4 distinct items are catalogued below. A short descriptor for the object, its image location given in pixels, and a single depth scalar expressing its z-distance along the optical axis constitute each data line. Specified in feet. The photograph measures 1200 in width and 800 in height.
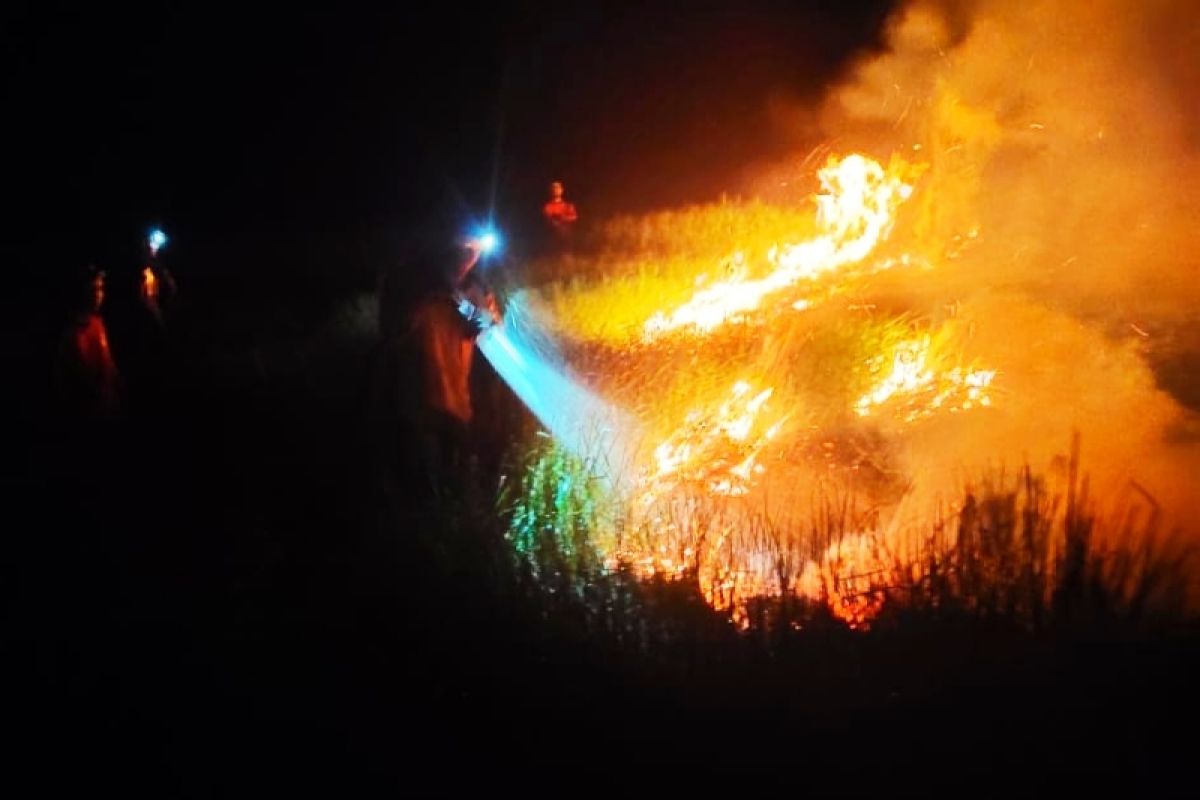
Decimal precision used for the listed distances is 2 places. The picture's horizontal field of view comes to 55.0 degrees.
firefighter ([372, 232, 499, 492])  21.65
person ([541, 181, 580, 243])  51.55
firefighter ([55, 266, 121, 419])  32.91
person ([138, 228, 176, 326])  43.91
